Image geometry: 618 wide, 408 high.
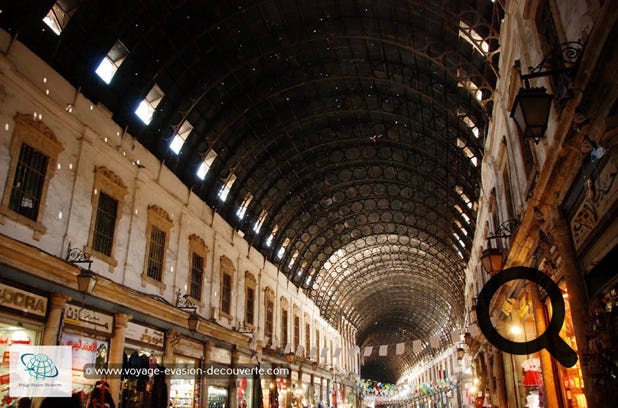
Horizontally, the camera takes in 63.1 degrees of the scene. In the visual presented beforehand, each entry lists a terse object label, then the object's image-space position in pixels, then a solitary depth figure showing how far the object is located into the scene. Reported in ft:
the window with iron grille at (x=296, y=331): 113.98
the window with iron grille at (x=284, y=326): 105.09
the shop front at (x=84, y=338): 41.88
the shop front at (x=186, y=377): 58.95
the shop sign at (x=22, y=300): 36.32
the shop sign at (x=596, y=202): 21.36
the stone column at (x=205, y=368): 63.31
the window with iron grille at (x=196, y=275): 66.85
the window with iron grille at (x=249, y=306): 85.69
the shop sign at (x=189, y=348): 60.95
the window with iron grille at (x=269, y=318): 95.52
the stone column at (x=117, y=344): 46.01
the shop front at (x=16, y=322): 35.22
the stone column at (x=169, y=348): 56.90
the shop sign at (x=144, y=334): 51.03
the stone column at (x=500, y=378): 64.49
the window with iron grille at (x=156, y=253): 56.80
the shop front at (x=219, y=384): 67.51
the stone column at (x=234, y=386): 72.01
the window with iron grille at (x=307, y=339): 122.95
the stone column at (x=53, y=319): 39.27
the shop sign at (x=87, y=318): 42.33
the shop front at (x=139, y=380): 48.62
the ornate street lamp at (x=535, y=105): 22.40
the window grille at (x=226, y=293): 76.20
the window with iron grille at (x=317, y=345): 127.24
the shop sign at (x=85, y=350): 42.14
